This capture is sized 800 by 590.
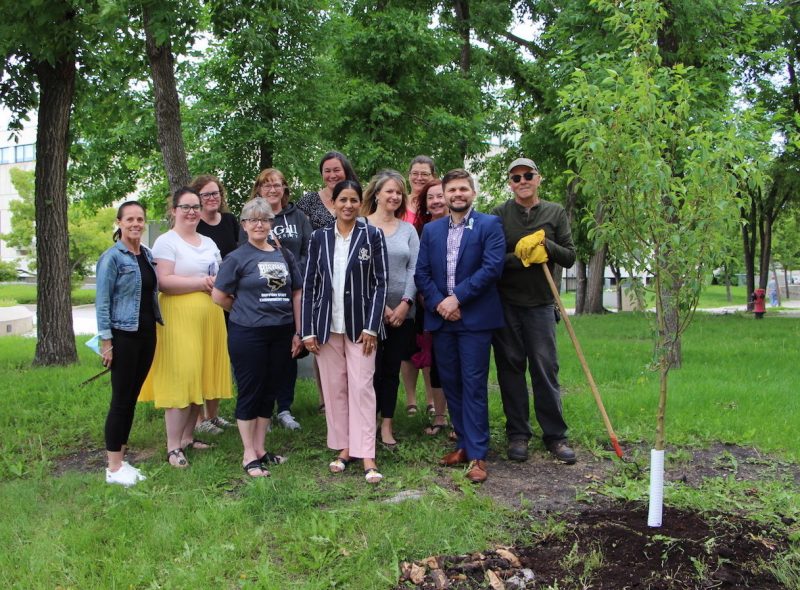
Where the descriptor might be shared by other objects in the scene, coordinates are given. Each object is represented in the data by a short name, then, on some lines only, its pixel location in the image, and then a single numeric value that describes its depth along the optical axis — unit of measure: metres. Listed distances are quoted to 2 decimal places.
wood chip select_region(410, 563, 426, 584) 3.31
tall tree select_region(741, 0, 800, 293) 9.99
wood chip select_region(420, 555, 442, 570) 3.43
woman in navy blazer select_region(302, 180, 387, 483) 4.82
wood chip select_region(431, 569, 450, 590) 3.26
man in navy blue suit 4.80
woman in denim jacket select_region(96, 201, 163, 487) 4.62
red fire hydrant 20.55
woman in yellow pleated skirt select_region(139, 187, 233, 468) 5.07
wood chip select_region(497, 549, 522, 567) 3.44
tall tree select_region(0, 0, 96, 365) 8.80
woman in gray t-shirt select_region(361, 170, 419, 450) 5.12
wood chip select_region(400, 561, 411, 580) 3.36
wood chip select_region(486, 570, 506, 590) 3.23
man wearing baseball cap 5.05
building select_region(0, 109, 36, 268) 56.24
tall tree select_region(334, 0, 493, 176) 12.60
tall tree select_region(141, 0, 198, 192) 7.07
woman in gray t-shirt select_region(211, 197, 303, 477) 4.81
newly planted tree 3.54
